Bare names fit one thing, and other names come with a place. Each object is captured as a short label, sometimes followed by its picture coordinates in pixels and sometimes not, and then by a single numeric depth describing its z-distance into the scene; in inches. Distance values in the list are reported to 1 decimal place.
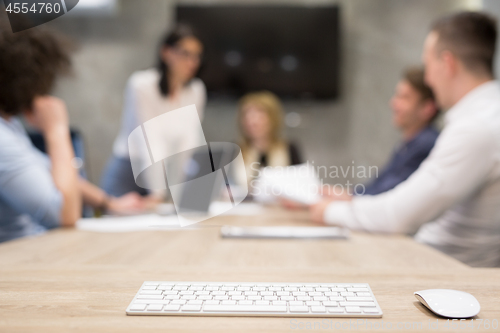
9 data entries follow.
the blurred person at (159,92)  87.0
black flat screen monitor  131.7
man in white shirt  43.5
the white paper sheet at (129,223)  48.6
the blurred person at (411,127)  67.4
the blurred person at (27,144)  42.5
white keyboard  21.1
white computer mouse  20.7
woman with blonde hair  106.4
